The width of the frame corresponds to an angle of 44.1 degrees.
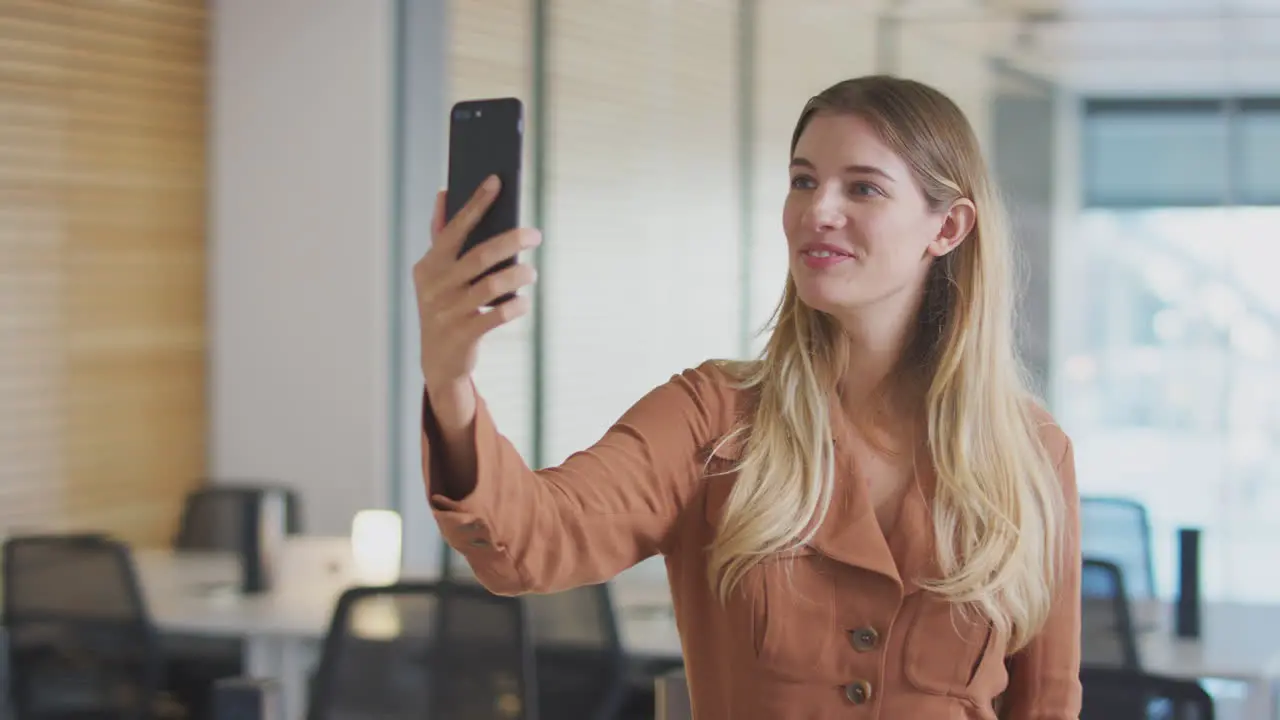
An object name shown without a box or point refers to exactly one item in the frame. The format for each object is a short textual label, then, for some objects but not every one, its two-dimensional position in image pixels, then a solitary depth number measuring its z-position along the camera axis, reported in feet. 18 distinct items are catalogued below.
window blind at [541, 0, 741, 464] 21.47
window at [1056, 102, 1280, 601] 19.70
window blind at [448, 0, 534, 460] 21.42
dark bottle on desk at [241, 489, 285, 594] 15.53
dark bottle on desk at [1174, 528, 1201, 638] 13.43
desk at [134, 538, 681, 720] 14.25
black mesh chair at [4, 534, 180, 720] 13.85
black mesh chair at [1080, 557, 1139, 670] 11.32
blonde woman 5.34
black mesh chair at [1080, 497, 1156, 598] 16.30
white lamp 15.74
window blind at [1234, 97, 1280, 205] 19.49
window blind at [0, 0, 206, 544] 17.90
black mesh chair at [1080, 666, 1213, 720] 10.02
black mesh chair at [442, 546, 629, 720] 13.41
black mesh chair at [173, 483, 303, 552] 19.67
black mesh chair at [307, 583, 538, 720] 10.30
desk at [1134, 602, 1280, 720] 12.51
